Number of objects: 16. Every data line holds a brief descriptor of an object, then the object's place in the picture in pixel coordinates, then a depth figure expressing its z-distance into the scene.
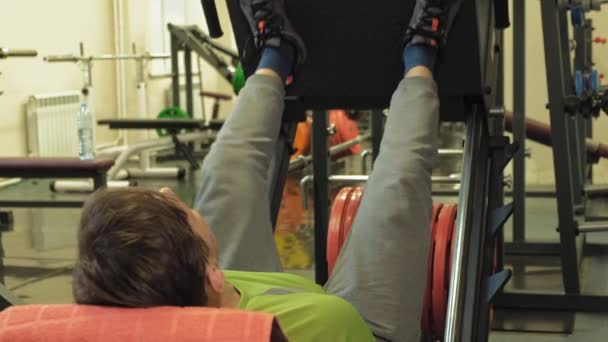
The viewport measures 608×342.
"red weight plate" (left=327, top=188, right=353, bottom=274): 2.63
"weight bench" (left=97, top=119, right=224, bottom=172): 6.46
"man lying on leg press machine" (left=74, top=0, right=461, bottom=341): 1.11
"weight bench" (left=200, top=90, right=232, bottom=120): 7.71
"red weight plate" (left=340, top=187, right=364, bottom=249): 2.63
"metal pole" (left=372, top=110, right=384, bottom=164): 4.22
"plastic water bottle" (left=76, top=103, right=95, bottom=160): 5.88
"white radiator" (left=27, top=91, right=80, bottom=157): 6.51
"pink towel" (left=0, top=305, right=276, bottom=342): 0.99
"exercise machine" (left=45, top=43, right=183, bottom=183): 6.05
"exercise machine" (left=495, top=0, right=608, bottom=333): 3.13
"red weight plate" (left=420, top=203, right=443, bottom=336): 2.49
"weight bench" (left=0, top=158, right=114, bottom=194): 4.25
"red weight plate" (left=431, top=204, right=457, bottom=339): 2.49
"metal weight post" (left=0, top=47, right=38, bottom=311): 2.60
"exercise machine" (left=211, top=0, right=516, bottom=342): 2.14
